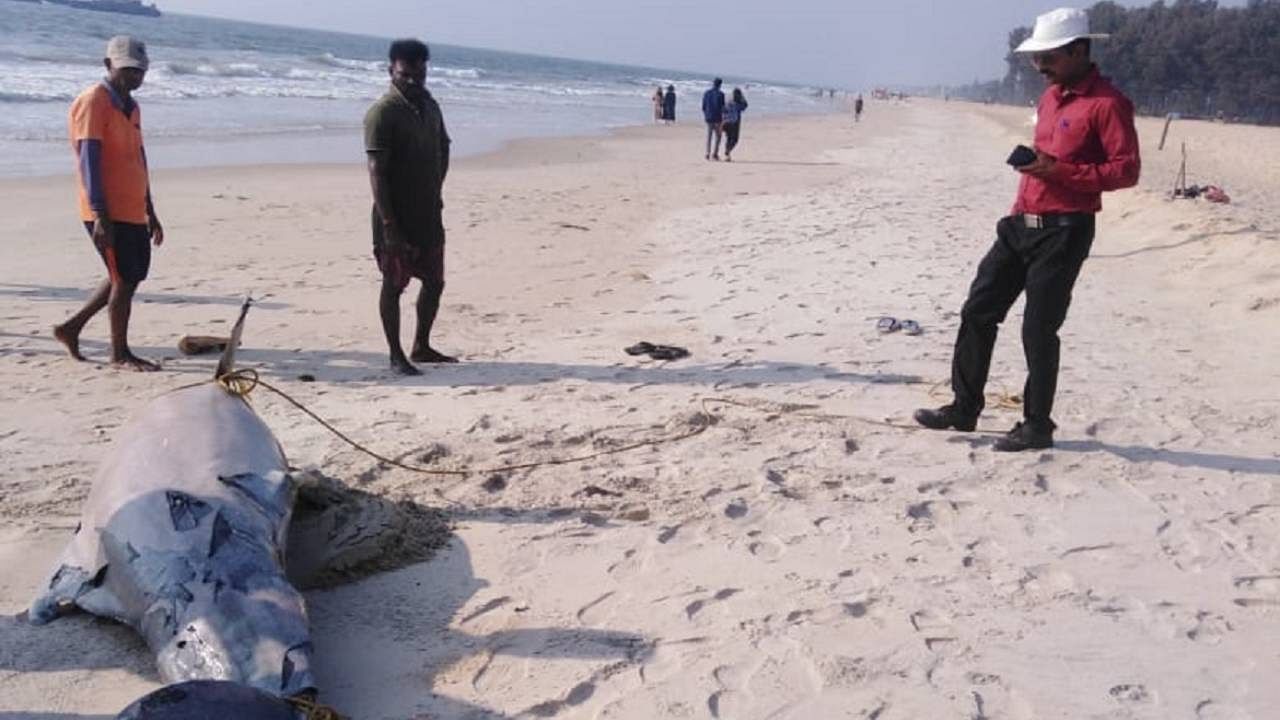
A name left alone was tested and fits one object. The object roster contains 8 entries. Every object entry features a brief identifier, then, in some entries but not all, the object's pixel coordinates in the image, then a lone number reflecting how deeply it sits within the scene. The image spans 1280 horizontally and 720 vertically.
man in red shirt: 4.52
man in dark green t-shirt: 5.88
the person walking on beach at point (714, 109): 22.63
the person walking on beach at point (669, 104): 32.44
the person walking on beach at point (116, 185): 5.75
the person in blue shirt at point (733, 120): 23.39
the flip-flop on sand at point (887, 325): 7.43
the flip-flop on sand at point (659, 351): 6.73
